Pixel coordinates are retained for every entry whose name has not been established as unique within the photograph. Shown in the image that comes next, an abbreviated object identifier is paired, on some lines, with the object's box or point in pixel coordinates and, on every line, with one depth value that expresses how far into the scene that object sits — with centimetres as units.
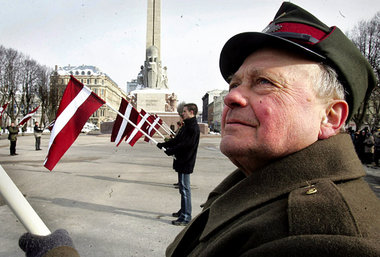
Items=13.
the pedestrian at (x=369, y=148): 1249
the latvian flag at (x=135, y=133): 699
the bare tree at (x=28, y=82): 4094
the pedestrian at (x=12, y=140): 1275
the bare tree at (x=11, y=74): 3506
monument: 2997
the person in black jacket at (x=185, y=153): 446
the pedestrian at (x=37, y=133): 1503
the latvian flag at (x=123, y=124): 659
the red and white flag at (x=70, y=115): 384
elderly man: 75
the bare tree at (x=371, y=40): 2172
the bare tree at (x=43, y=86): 4620
